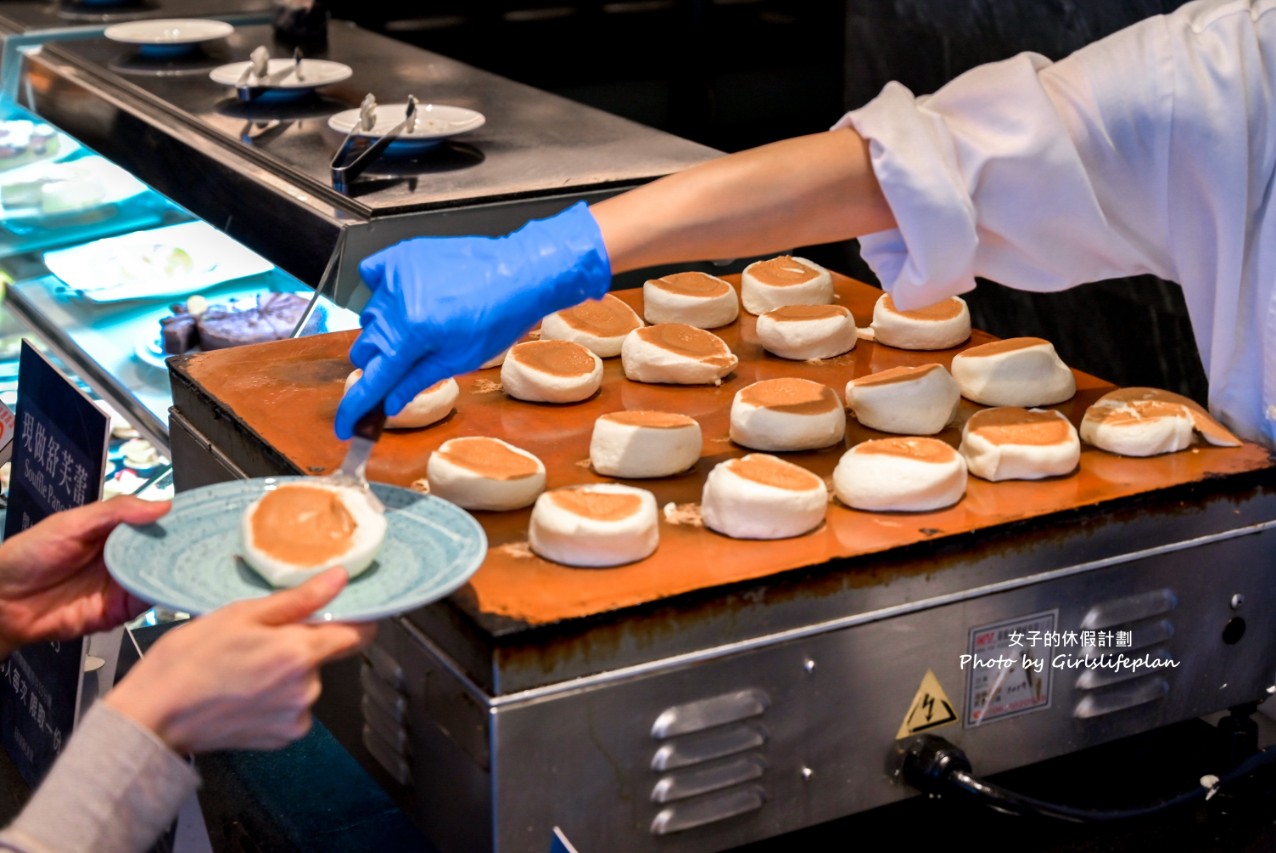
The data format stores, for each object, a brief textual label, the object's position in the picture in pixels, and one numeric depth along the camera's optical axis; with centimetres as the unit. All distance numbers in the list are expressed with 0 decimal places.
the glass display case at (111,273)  282
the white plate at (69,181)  328
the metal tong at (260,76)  298
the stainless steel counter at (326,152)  231
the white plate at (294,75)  303
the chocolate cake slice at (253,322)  269
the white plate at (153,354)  287
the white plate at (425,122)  262
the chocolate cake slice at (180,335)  282
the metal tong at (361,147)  239
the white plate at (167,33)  340
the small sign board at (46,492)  187
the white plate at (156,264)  299
